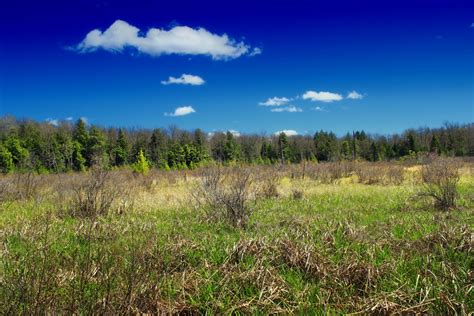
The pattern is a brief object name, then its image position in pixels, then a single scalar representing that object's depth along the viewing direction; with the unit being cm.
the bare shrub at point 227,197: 736
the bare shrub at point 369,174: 1872
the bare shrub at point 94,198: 890
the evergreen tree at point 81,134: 4688
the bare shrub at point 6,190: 1190
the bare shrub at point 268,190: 1272
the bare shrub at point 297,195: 1202
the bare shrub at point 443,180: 870
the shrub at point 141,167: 2733
